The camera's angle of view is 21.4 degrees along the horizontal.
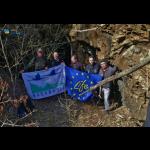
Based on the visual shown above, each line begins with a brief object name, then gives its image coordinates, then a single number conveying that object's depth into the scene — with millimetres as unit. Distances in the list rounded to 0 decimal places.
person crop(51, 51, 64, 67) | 11258
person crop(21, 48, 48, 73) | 11211
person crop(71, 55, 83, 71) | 11156
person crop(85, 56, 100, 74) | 10711
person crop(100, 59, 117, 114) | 10234
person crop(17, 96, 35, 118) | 9930
